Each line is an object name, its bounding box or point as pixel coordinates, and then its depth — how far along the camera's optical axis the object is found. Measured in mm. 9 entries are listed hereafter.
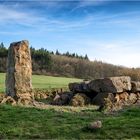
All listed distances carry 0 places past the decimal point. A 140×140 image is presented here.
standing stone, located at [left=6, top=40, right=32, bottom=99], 9479
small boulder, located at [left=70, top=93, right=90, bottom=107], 10311
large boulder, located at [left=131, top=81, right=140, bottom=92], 11562
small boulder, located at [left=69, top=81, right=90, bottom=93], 11307
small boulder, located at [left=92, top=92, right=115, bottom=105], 10372
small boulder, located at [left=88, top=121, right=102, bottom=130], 5444
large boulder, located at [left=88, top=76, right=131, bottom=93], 10680
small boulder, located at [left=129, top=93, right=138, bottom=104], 10648
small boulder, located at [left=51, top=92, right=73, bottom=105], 10768
